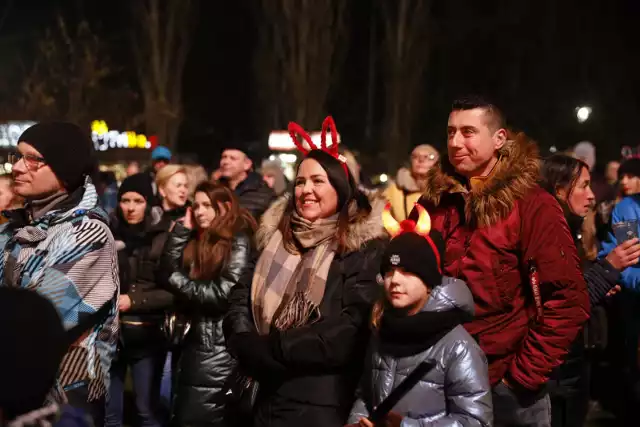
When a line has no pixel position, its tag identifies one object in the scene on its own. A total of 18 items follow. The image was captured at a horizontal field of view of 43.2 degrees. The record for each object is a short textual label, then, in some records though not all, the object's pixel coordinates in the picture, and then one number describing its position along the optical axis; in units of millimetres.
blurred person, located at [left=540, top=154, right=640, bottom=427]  4488
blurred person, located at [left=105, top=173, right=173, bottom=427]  5801
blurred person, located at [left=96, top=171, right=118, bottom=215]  11982
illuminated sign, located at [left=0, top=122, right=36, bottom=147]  24066
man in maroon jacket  3363
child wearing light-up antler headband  3143
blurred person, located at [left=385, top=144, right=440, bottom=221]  8000
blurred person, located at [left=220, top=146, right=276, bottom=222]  7121
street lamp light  23038
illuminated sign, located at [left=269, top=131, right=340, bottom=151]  23125
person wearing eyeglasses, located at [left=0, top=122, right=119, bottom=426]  3031
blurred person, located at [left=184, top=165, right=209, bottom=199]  7157
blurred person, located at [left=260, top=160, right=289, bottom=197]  10181
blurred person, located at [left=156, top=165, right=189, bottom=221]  7047
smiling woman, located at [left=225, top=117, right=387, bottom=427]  3537
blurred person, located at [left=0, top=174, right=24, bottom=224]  5965
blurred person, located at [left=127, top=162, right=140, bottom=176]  15439
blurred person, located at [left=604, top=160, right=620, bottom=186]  11020
